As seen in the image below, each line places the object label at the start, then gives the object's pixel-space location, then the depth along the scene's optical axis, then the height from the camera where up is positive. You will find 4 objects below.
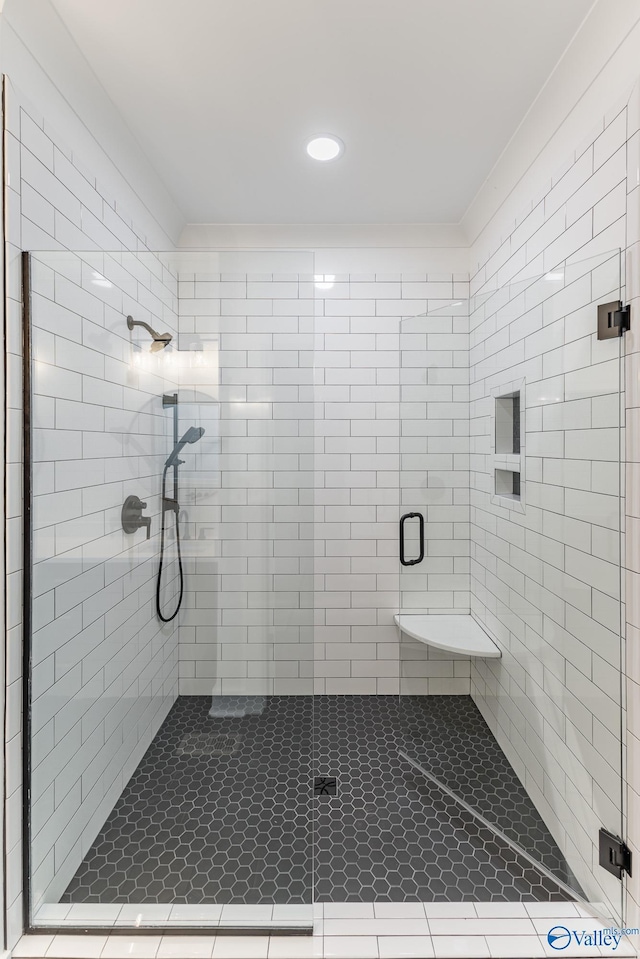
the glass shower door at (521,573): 1.36 -0.38
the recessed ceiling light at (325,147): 1.88 +1.31
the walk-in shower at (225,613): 1.35 -0.45
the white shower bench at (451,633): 1.96 -0.73
